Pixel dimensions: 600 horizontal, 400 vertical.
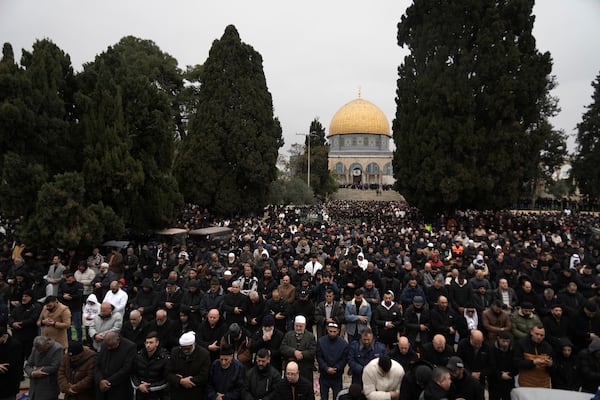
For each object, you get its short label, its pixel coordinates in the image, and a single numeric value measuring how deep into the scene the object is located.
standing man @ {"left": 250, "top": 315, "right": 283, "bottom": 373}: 5.21
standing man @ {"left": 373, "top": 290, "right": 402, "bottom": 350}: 5.95
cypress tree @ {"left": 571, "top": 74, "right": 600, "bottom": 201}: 28.11
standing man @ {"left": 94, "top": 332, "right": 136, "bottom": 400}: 4.36
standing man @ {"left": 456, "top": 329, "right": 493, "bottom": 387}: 4.79
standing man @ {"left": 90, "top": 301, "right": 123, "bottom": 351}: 5.55
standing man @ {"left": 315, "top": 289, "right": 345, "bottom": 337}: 6.31
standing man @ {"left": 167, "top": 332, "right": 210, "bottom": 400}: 4.31
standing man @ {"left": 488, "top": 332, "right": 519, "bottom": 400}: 4.81
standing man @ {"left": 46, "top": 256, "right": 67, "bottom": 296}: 7.50
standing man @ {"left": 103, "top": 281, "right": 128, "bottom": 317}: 6.30
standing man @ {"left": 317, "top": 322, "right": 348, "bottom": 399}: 4.93
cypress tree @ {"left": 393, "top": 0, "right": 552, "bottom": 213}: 19.62
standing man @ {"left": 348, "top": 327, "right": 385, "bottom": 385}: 4.88
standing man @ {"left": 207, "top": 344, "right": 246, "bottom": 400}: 4.28
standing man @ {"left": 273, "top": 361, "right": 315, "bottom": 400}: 4.11
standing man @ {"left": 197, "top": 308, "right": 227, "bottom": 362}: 5.29
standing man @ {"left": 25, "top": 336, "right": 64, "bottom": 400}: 4.55
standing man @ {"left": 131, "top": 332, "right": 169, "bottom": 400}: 4.45
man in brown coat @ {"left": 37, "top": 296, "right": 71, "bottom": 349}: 5.54
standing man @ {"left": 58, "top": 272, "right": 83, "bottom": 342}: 6.84
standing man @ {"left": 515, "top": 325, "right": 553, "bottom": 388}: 4.64
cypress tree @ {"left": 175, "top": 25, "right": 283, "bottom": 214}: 22.86
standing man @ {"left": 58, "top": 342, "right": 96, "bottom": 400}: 4.38
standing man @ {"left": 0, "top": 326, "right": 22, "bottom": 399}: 4.68
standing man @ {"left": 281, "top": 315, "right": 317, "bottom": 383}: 4.94
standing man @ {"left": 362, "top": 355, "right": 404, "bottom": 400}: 4.17
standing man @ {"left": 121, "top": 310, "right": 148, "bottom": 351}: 5.31
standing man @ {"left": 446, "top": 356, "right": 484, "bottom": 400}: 3.98
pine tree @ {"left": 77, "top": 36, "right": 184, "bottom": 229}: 12.04
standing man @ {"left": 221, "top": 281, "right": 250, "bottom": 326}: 6.20
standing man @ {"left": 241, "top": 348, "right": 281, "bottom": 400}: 4.21
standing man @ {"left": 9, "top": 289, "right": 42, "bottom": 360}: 5.72
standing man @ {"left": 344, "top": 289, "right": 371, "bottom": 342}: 6.16
